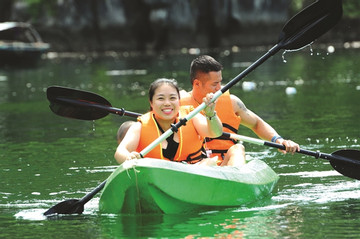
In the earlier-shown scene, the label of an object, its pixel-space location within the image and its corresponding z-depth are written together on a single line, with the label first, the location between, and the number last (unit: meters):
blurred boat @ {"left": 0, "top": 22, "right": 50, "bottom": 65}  76.37
